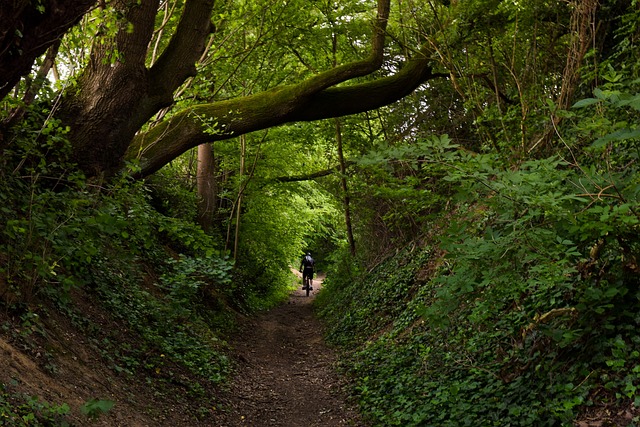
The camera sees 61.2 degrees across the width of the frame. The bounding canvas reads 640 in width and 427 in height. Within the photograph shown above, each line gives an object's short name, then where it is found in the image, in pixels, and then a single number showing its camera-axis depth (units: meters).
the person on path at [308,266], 24.36
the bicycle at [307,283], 24.77
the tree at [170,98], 6.88
